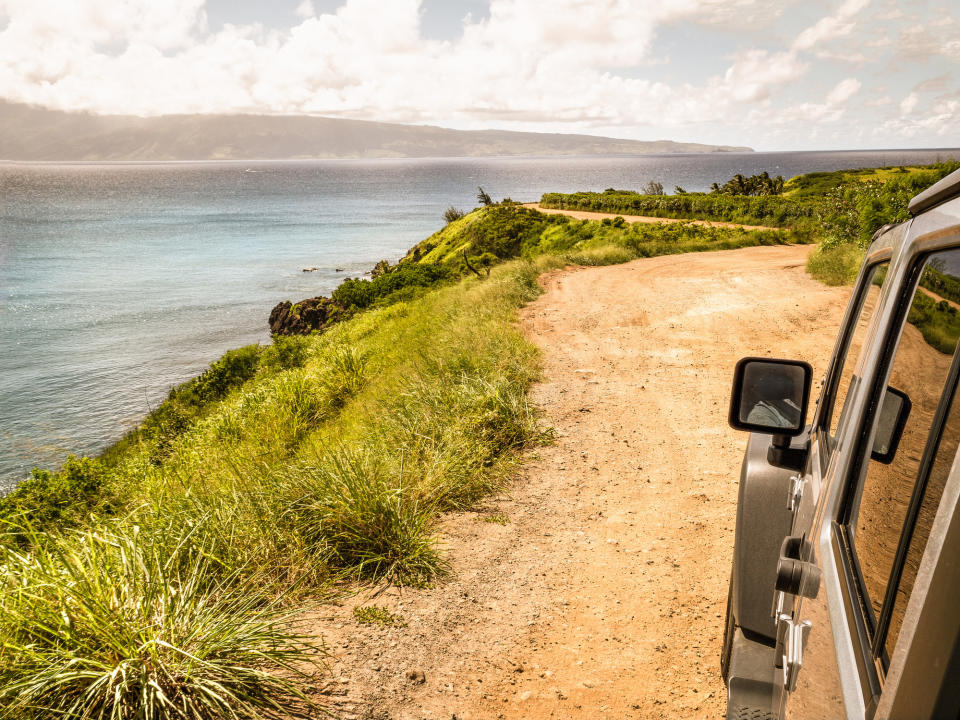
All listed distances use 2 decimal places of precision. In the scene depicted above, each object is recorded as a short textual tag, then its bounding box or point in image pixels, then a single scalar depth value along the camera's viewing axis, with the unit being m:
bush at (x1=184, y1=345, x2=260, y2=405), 17.70
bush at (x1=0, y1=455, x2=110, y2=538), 8.51
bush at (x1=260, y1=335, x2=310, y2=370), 17.31
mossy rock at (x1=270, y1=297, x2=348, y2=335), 25.70
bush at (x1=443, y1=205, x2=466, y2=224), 44.21
